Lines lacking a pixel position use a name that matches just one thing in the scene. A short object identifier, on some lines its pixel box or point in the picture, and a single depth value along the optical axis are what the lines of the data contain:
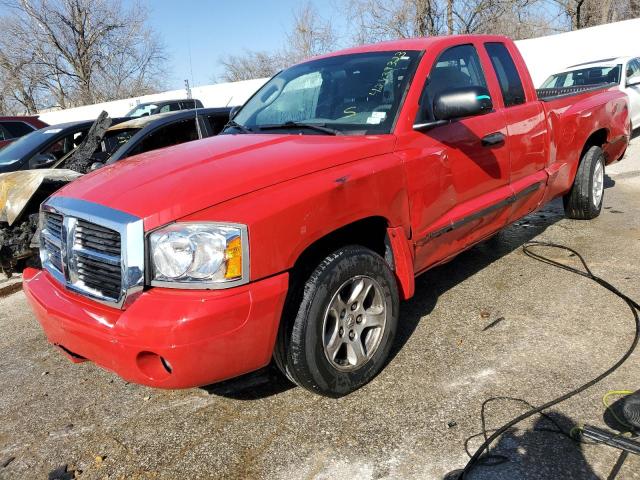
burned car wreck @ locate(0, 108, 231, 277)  5.01
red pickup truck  2.19
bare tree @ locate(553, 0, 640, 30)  28.05
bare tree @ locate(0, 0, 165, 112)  35.84
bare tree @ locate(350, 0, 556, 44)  26.38
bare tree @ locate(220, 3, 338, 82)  32.47
